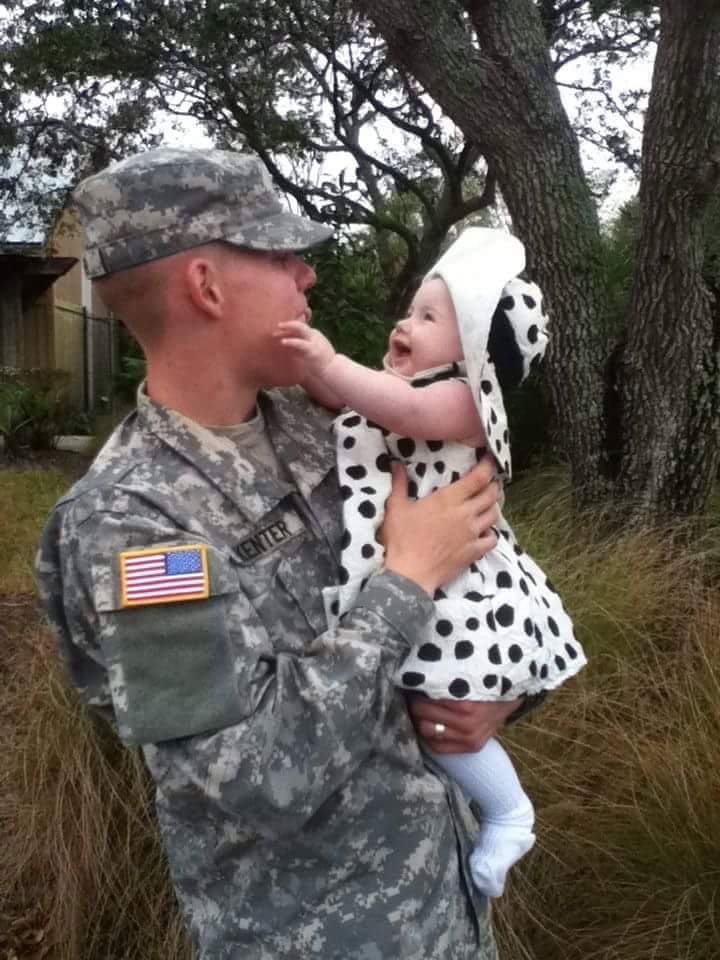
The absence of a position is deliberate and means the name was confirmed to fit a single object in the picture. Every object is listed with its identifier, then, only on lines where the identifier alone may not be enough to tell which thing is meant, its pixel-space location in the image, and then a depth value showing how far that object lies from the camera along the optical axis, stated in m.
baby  1.64
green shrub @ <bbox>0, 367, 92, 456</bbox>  13.55
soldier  1.32
